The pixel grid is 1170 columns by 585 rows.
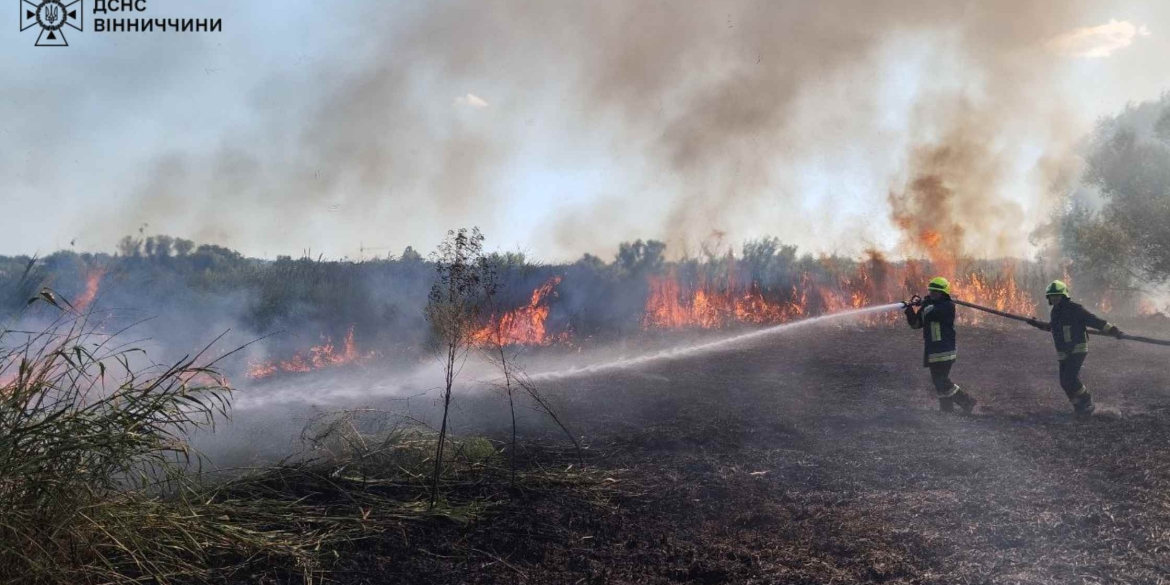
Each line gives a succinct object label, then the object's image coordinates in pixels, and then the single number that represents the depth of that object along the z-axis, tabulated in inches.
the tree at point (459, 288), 221.3
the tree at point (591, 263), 1002.7
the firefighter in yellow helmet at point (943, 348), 394.6
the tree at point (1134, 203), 959.6
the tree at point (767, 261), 940.0
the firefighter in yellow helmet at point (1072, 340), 388.2
